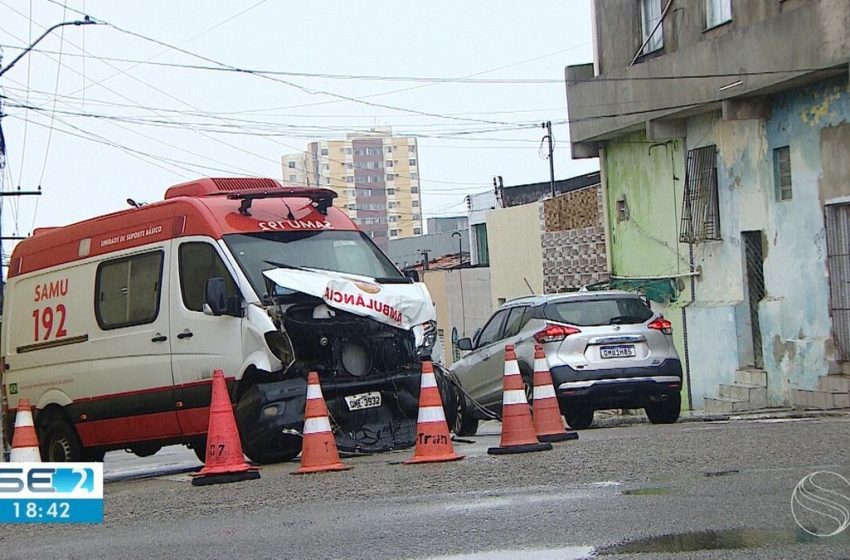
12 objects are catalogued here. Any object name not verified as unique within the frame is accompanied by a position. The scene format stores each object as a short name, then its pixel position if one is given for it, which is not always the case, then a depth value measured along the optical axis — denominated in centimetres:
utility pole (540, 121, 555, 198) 4373
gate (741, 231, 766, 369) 2238
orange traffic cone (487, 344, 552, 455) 1155
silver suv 1512
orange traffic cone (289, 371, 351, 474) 1109
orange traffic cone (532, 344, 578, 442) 1274
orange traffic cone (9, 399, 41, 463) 1097
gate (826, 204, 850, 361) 1962
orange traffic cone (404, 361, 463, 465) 1122
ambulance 1219
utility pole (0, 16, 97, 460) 2369
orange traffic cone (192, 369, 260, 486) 1075
